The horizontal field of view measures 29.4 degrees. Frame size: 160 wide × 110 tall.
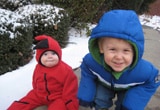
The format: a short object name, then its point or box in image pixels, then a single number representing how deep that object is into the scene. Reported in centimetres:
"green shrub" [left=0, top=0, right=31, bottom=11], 522
